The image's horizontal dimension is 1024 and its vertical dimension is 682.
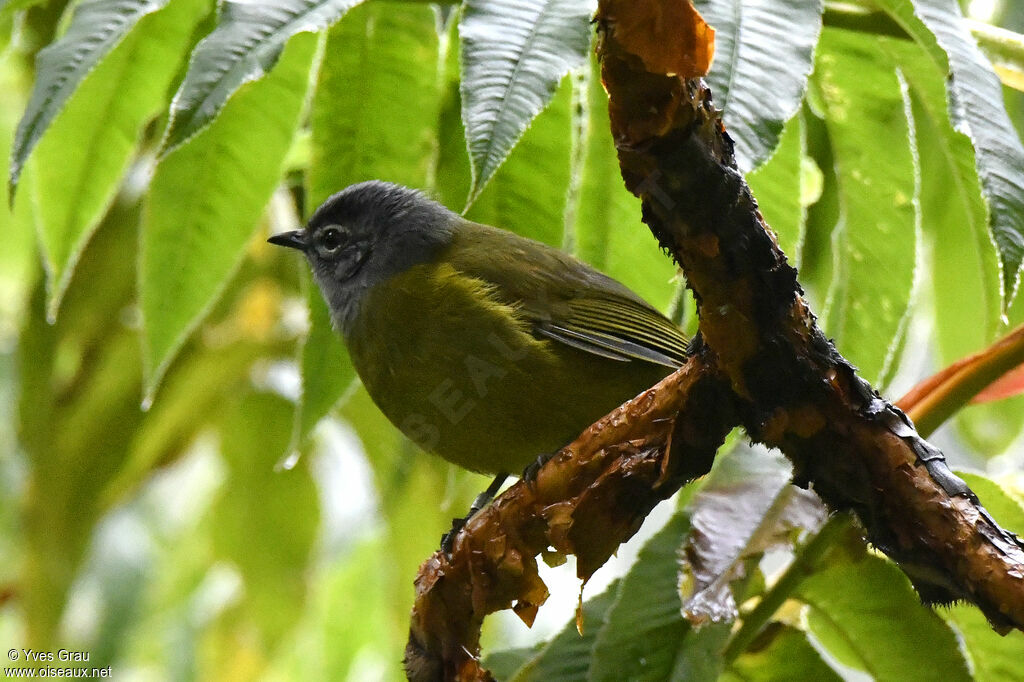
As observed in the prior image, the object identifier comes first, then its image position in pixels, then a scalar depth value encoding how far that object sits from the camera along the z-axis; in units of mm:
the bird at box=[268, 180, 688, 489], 4875
